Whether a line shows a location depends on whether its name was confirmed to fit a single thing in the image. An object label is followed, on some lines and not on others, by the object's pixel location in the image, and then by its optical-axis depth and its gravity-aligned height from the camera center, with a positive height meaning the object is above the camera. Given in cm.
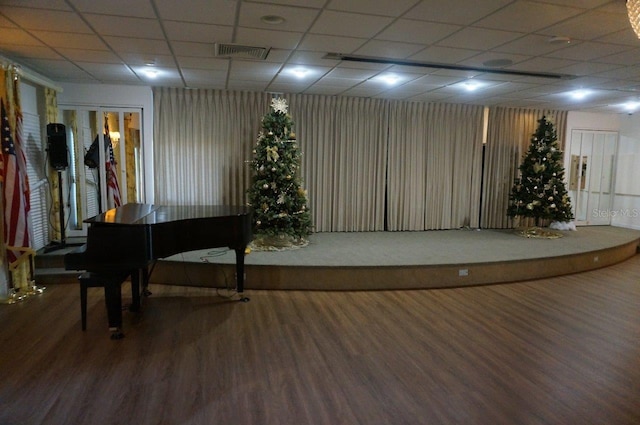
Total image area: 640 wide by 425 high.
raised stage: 501 -122
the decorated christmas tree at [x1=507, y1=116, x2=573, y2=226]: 752 -12
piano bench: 350 -102
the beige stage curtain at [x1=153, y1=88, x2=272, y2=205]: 666 +45
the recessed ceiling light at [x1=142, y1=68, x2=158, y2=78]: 534 +133
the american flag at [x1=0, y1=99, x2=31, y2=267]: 426 -30
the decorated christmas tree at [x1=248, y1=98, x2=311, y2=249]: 583 -28
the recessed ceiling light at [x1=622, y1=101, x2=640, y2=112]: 746 +141
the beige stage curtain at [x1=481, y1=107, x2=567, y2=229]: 825 +44
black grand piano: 342 -69
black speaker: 539 +30
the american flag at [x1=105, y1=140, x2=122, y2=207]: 656 -30
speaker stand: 555 -97
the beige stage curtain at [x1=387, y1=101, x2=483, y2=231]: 780 +16
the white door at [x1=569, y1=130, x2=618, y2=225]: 914 -3
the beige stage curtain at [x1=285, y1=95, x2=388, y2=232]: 730 +26
